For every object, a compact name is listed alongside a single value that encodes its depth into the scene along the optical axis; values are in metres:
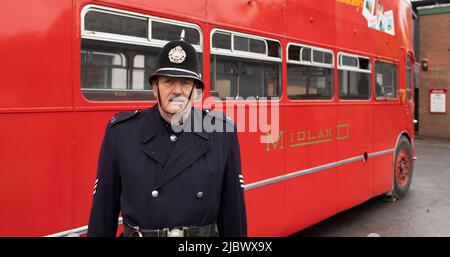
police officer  1.83
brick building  19.16
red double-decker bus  2.54
